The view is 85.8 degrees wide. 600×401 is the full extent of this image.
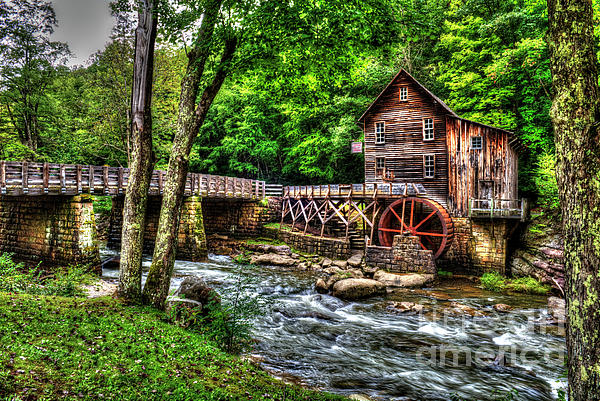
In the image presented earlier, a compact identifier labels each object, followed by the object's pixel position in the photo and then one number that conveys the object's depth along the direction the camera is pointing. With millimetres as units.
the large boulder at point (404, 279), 14828
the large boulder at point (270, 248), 20422
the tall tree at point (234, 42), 5836
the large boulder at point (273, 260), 18548
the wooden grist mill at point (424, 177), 17688
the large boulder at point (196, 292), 7267
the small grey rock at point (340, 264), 17395
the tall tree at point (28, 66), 18547
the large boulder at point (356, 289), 12674
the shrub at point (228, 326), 6078
